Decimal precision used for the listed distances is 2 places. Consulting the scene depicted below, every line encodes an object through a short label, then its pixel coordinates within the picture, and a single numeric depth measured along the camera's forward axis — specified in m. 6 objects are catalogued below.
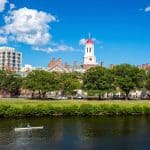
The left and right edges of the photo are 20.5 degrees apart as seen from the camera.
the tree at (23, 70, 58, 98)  147.88
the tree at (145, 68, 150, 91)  160.56
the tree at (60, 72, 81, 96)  157.00
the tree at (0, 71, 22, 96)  170.75
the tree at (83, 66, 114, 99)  151.62
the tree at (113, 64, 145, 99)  152.38
